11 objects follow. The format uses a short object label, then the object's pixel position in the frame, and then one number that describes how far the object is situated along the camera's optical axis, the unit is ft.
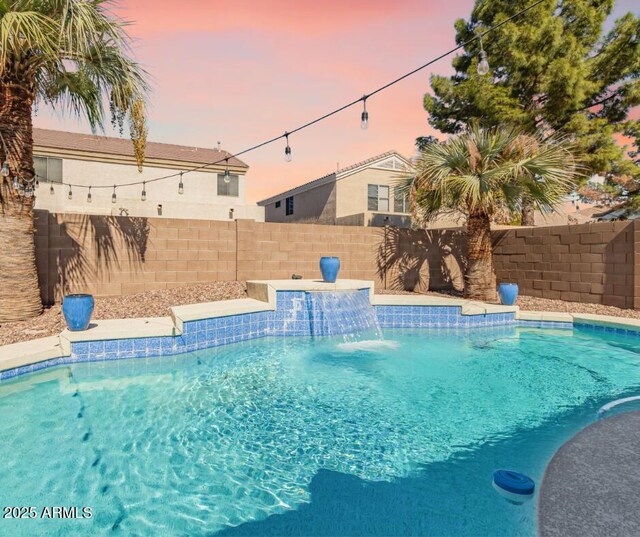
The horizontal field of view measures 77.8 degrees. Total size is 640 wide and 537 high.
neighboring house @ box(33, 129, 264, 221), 55.01
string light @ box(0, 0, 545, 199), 19.08
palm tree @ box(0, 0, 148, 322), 21.04
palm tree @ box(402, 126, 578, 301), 32.81
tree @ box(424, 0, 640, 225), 44.68
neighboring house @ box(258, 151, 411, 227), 67.46
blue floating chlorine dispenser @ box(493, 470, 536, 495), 9.26
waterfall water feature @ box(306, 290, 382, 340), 27.89
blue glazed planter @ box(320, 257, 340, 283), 29.66
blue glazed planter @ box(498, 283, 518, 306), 32.22
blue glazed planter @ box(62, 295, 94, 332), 20.18
